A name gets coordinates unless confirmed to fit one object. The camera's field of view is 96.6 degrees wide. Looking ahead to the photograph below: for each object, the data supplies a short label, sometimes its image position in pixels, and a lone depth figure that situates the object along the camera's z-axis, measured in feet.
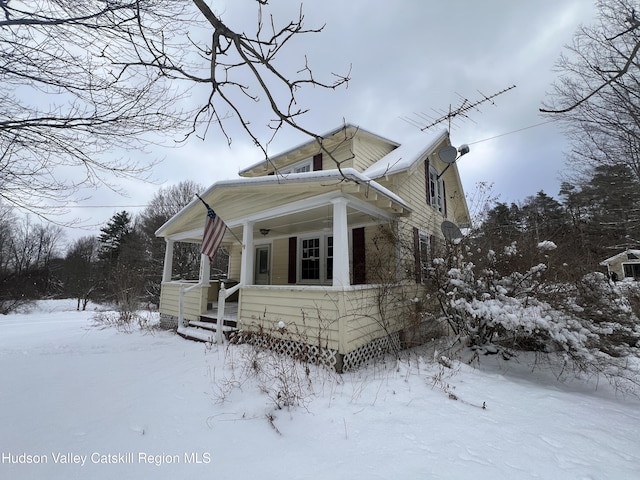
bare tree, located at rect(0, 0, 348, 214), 10.75
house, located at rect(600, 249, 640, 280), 62.28
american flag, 21.63
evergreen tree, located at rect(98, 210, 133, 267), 91.91
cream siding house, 17.43
